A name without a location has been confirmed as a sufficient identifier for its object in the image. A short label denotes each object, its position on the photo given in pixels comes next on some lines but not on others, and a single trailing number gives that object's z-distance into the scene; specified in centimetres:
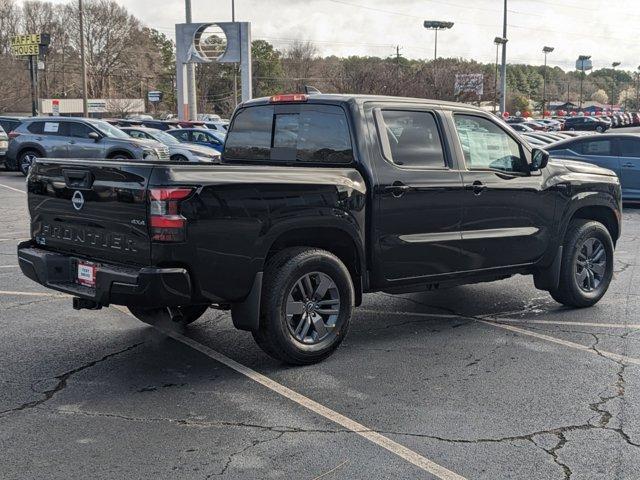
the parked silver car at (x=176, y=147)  2120
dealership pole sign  3647
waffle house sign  4450
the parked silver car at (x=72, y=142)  1975
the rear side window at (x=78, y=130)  2033
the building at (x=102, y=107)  8131
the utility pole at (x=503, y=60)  4391
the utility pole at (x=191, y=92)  3928
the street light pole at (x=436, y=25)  8569
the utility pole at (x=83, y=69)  4178
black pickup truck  485
